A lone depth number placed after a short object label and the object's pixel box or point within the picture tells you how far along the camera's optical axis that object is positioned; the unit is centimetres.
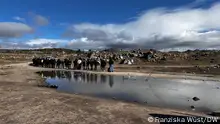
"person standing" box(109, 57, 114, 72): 2668
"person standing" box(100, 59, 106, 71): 3113
